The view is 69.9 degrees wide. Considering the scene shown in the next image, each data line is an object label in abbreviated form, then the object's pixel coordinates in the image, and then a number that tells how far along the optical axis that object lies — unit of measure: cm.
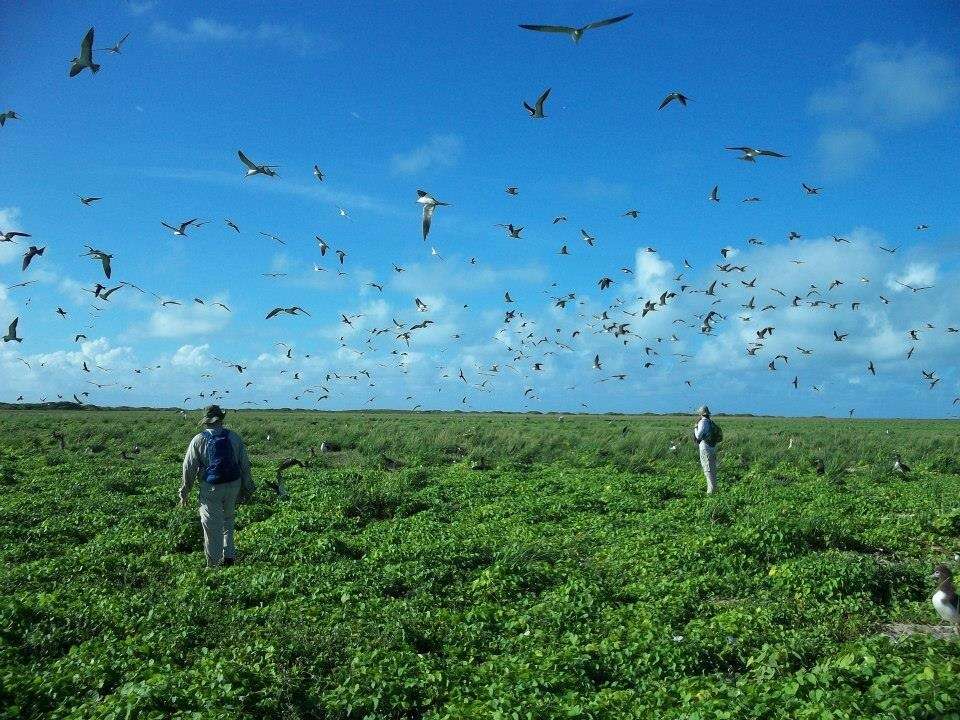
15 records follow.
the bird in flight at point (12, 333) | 1411
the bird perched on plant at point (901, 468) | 2291
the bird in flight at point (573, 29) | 784
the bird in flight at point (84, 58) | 1100
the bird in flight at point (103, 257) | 1388
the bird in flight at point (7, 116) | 1309
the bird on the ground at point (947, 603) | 753
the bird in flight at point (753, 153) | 1167
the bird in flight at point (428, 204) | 1098
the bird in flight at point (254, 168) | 1309
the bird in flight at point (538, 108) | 1209
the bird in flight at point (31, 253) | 1372
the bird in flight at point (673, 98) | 1345
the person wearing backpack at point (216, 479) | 1125
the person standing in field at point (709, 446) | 1791
